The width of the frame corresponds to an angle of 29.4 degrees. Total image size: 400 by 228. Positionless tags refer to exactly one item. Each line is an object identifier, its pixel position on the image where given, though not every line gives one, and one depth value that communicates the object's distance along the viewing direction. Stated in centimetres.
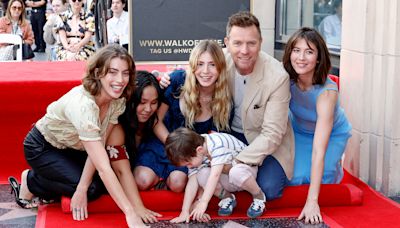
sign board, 661
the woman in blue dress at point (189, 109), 444
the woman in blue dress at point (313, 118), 446
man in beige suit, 442
